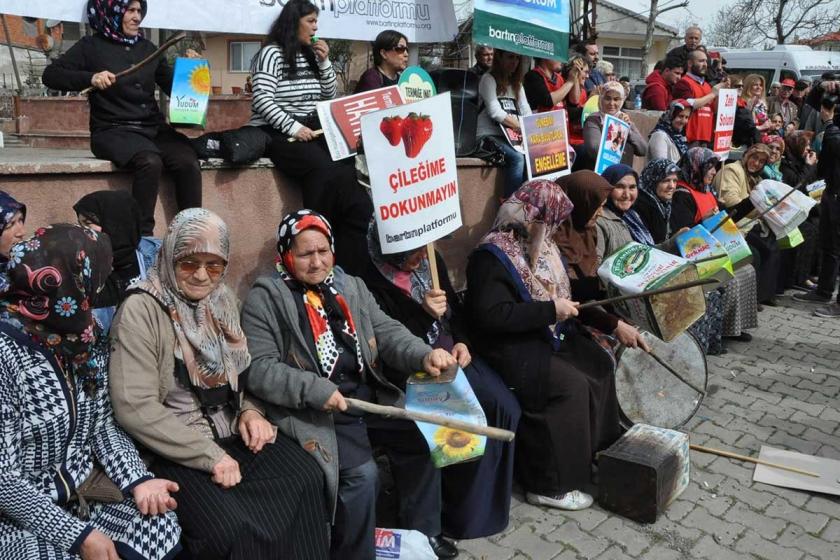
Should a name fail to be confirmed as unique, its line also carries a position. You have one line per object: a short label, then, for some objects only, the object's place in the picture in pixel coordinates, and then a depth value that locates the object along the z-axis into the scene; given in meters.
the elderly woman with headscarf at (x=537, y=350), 3.92
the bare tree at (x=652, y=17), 28.22
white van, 18.28
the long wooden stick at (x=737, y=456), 4.38
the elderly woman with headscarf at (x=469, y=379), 3.63
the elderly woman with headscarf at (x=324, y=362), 3.03
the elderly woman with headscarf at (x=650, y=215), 5.19
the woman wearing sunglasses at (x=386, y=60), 5.26
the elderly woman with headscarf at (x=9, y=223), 2.96
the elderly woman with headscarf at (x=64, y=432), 2.33
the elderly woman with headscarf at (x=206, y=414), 2.65
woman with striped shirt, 4.27
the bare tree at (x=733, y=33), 39.75
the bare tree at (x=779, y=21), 38.06
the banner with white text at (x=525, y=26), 5.34
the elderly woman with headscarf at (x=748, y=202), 7.52
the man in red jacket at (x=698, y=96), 8.09
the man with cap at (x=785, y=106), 12.93
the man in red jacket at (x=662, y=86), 8.95
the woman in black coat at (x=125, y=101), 3.74
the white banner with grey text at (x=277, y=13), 4.02
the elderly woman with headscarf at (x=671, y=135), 7.38
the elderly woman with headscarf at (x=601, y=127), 6.39
